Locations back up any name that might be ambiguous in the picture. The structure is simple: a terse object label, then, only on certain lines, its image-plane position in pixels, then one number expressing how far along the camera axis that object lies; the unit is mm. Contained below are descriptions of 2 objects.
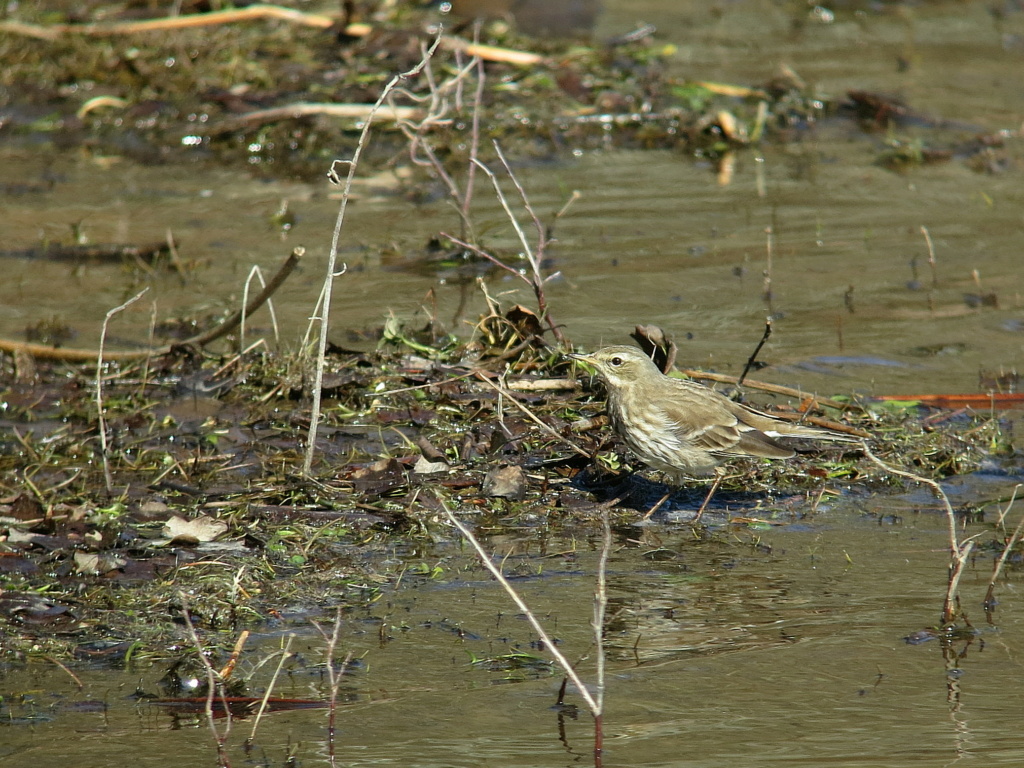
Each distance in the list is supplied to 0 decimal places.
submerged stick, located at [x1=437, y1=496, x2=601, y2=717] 8852
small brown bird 14445
